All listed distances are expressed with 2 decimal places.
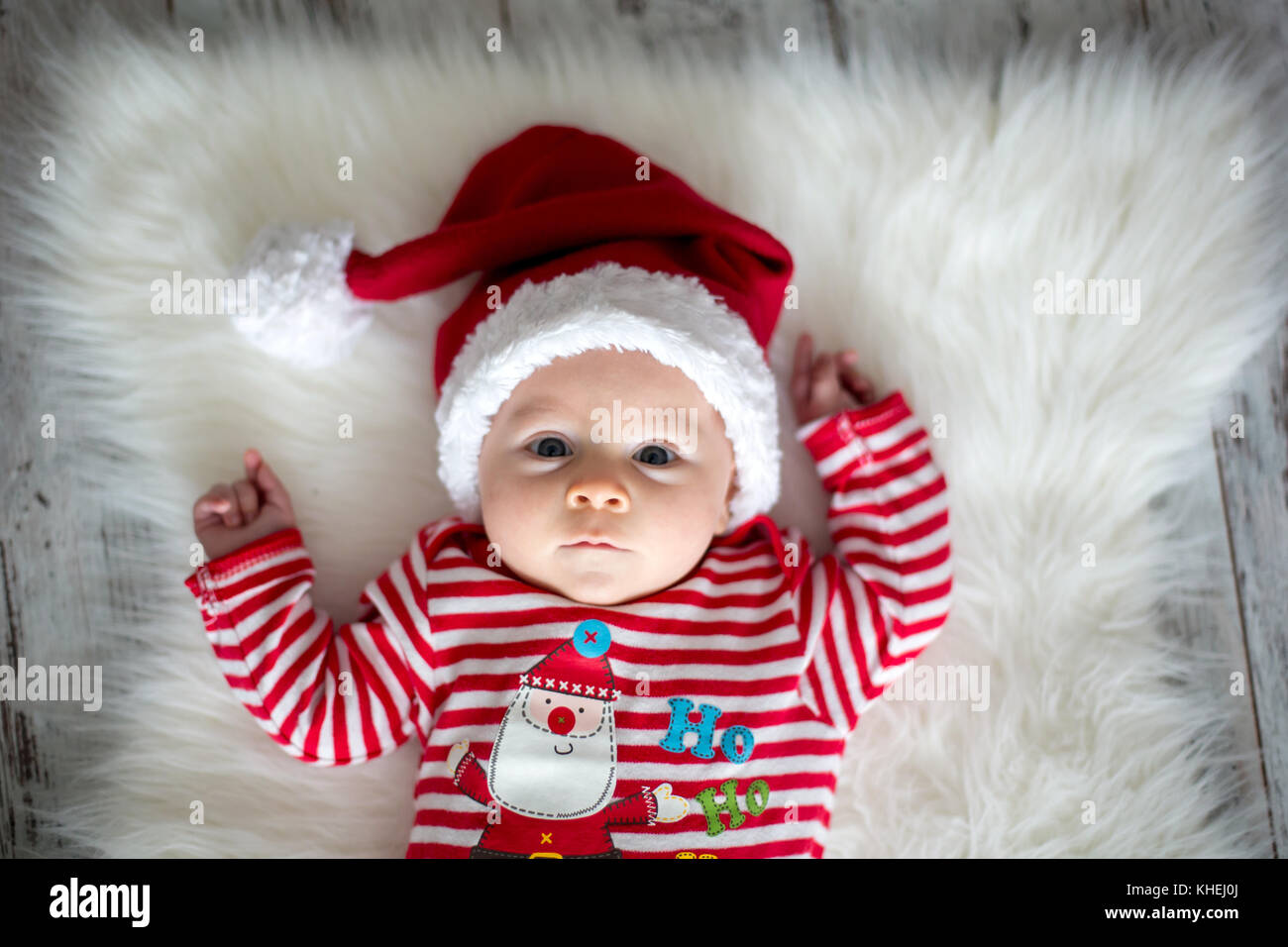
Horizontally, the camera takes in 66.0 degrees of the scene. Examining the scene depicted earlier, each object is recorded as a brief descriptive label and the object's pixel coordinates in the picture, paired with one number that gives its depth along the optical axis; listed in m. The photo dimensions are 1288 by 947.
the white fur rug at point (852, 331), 1.20
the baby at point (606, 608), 1.06
